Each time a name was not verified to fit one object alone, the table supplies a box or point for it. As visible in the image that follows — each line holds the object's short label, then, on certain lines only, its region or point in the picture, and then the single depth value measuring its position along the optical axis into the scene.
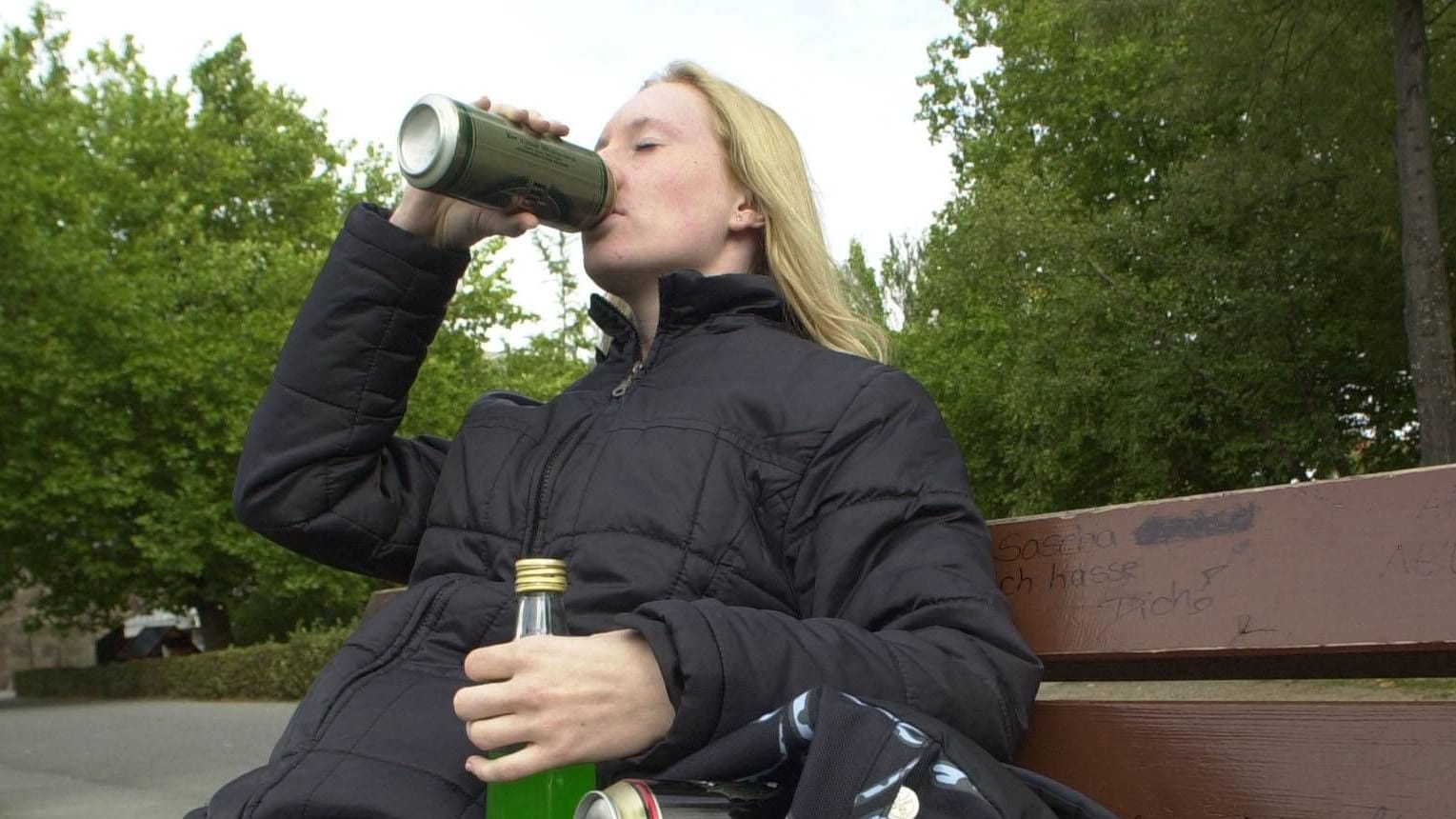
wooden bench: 1.57
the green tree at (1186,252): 15.07
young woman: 1.50
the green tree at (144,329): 19.89
